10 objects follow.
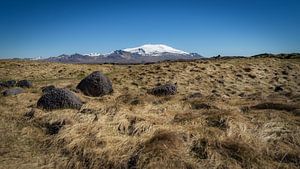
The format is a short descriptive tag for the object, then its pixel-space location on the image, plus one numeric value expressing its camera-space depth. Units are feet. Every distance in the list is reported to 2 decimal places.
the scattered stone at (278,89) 52.52
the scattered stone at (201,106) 24.99
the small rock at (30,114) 23.10
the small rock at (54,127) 19.56
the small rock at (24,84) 46.41
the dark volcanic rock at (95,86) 37.44
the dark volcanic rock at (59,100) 25.01
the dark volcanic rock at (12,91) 34.42
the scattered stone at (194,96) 32.81
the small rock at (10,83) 46.69
